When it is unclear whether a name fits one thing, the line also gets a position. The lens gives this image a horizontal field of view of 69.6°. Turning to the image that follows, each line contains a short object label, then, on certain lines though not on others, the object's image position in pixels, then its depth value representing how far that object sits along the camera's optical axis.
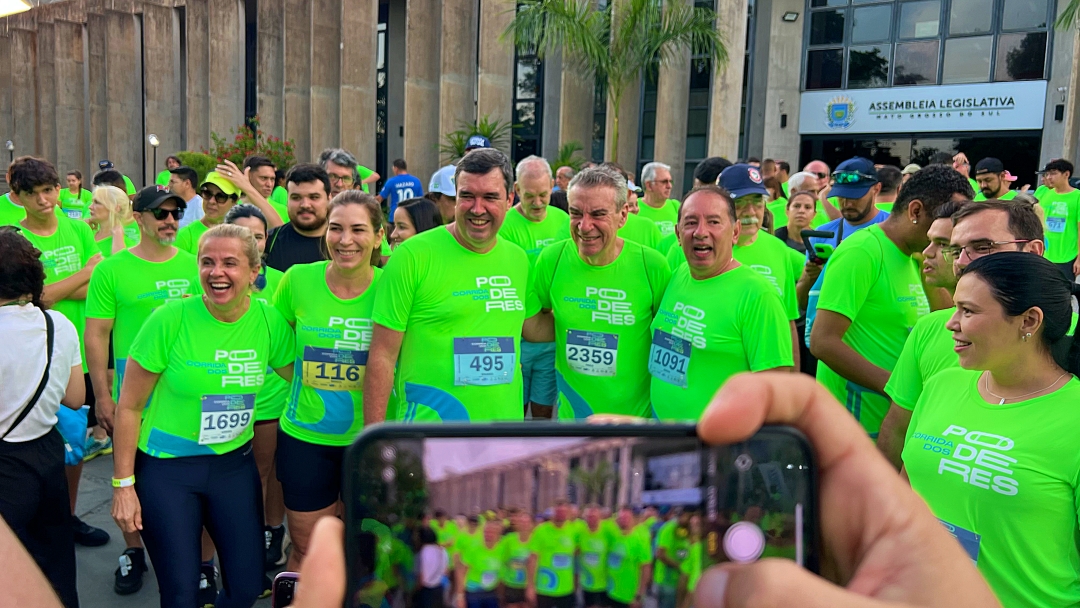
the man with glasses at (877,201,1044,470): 2.57
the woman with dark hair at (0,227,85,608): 3.07
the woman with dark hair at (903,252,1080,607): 1.97
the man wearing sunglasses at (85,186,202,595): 4.13
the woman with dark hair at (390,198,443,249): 4.97
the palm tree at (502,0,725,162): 14.06
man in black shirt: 4.86
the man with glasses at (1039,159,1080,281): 9.62
